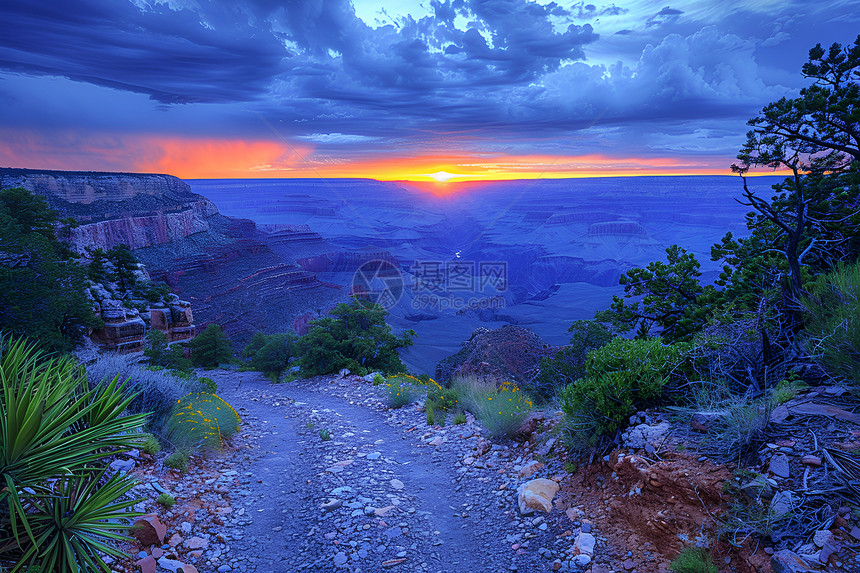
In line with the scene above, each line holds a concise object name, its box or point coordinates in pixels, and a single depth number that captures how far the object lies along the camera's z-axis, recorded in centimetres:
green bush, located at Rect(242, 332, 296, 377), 1977
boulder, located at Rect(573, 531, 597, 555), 373
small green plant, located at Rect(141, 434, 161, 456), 528
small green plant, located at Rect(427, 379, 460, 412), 894
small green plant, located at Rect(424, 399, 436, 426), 814
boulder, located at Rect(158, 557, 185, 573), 363
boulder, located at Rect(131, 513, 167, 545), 380
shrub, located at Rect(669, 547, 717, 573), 301
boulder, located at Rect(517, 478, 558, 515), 456
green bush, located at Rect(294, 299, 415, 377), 1530
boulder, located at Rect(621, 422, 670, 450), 432
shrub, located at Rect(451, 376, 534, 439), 655
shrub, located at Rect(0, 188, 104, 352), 1039
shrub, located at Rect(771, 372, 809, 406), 406
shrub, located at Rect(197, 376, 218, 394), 1029
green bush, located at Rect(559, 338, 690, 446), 486
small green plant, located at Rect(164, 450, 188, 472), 530
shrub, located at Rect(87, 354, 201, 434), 603
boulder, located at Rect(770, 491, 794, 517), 302
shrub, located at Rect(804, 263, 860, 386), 384
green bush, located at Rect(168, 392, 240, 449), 600
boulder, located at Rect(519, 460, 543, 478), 535
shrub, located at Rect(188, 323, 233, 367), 2609
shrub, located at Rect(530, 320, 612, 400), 1266
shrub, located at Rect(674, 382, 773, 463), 366
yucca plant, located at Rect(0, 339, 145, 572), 286
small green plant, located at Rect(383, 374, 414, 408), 982
